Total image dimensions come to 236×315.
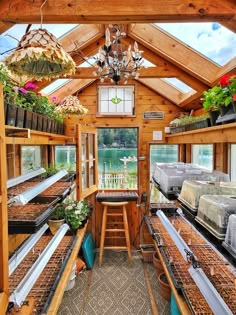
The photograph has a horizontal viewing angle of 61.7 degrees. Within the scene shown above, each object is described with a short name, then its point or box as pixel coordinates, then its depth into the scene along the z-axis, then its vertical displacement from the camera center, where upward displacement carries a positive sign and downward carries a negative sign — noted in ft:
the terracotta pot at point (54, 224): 7.23 -2.76
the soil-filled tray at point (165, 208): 9.56 -2.91
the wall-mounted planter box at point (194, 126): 5.60 +0.82
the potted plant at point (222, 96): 3.96 +1.15
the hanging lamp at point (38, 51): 3.12 +1.60
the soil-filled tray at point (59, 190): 6.10 -1.36
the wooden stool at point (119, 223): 10.69 -4.10
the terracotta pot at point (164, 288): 7.87 -5.62
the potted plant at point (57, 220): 7.24 -2.63
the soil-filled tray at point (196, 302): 4.30 -3.53
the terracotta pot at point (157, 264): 9.01 -5.33
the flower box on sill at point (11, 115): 4.26 +0.78
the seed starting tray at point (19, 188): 4.54 -0.99
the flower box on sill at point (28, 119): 5.25 +0.83
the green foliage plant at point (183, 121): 6.31 +1.19
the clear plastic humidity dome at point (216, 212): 3.11 -1.06
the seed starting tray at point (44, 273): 4.47 -3.39
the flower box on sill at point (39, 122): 6.25 +0.88
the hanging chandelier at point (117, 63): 5.65 +2.57
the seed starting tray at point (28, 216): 3.75 -1.38
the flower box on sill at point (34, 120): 5.75 +0.88
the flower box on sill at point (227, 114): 4.02 +0.76
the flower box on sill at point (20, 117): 4.72 +0.81
